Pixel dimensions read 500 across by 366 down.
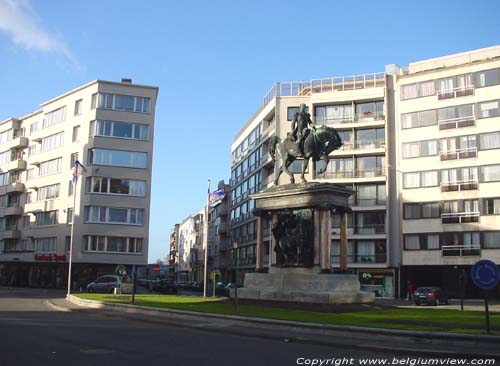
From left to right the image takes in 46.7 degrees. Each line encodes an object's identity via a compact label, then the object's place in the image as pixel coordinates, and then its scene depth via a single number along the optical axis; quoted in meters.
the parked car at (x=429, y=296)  42.19
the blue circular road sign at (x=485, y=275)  14.64
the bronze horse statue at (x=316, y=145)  28.47
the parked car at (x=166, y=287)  59.28
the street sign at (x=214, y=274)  39.89
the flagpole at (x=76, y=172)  44.03
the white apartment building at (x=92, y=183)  62.94
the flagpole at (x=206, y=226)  46.34
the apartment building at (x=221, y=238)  96.56
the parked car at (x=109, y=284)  47.72
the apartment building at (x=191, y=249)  125.75
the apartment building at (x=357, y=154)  61.34
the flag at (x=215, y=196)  44.59
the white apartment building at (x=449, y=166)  55.59
